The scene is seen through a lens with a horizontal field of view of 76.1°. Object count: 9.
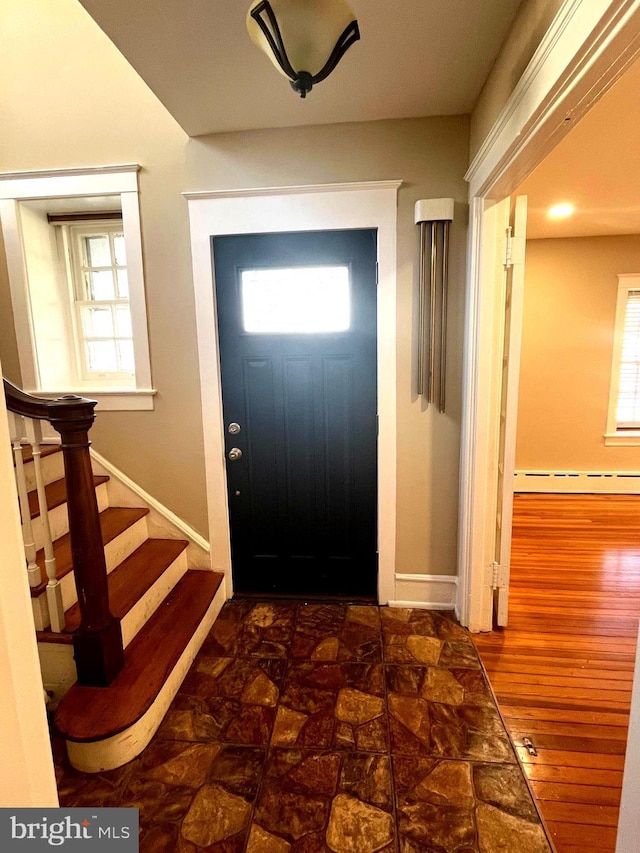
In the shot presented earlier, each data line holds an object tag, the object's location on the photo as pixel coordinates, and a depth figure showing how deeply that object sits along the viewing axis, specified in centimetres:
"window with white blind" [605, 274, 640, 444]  412
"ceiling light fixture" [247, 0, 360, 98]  99
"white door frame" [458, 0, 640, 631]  96
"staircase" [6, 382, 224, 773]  149
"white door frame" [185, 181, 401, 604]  212
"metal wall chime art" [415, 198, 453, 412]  202
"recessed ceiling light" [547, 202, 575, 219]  322
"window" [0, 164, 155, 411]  226
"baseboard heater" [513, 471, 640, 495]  430
